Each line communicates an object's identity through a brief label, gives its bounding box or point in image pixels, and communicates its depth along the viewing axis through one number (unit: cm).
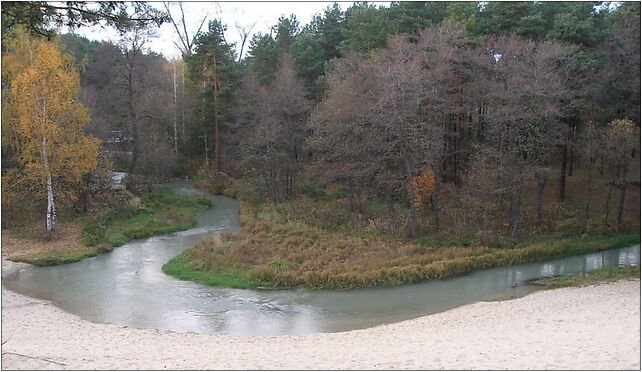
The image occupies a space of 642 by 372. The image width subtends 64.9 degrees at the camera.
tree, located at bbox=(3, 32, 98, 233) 2405
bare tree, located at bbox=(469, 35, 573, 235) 2306
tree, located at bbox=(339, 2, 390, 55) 3334
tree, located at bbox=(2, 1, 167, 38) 1030
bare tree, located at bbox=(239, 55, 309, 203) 3178
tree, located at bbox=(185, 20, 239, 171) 4312
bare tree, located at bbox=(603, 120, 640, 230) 2250
